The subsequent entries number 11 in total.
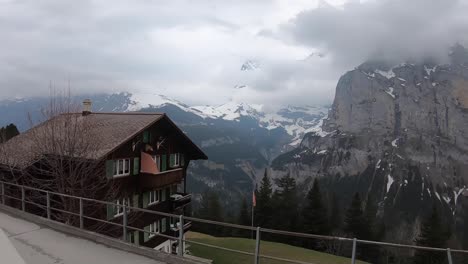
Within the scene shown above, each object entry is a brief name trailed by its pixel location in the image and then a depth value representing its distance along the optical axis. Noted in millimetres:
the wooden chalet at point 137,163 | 24594
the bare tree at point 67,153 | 20156
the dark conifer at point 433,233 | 61906
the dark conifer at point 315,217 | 65312
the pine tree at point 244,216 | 75412
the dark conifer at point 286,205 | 69562
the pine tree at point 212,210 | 84312
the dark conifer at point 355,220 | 68125
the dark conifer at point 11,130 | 51831
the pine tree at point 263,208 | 69062
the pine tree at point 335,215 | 81938
